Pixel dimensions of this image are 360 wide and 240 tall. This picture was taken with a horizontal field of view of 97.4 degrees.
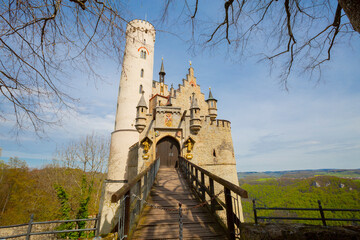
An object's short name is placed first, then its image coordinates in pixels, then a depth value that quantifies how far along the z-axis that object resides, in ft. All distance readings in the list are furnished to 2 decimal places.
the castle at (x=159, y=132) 41.06
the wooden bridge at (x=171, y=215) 10.26
